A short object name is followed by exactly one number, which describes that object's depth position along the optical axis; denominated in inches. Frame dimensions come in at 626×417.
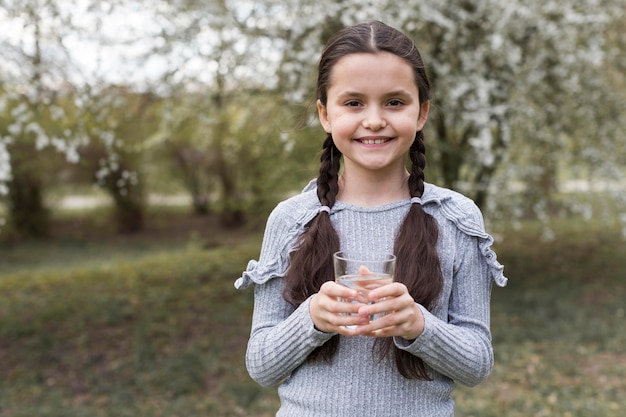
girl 57.0
